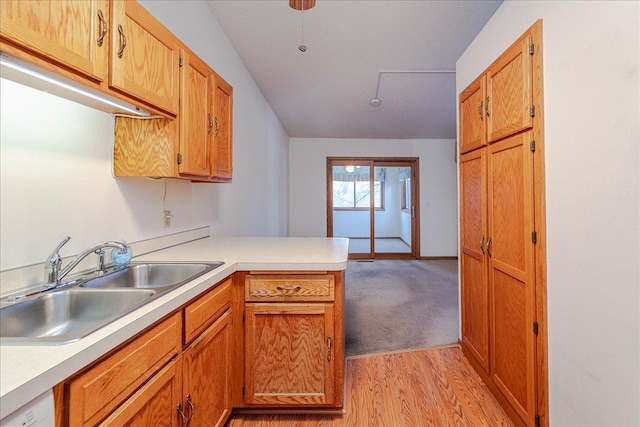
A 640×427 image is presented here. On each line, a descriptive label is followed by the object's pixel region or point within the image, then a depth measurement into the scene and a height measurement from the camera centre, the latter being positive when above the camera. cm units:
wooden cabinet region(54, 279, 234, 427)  69 -50
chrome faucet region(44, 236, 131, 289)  107 -19
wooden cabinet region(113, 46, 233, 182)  144 +42
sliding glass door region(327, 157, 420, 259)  605 +37
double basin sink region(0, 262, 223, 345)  91 -31
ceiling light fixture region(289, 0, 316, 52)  227 +170
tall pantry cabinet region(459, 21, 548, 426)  140 -8
